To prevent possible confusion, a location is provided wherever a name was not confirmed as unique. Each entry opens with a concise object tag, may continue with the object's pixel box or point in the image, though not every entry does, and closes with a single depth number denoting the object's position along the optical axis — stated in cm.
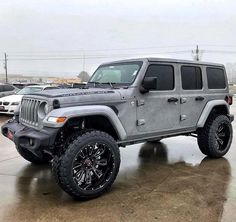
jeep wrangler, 415
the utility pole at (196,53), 5076
